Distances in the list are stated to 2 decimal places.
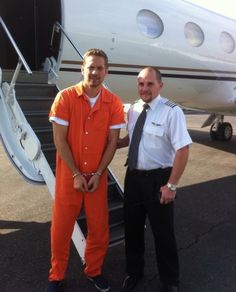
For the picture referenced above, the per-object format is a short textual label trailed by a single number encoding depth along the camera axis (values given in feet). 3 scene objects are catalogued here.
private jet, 8.76
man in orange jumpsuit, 6.69
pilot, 6.61
